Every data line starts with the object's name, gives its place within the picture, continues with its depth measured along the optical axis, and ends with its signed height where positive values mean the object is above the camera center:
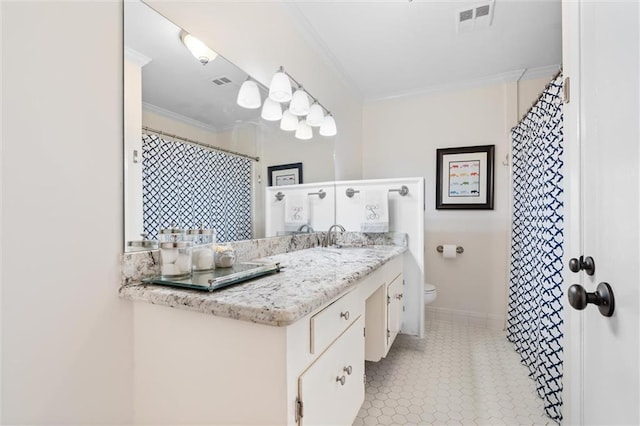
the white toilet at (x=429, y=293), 2.53 -0.68
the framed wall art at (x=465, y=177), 2.81 +0.34
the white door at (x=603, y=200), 0.65 +0.03
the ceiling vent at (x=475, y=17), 1.92 +1.31
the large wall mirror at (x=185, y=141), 1.02 +0.31
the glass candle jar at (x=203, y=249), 1.11 -0.13
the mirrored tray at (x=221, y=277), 0.90 -0.21
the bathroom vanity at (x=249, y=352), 0.75 -0.39
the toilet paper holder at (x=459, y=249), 2.91 -0.35
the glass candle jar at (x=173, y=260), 0.99 -0.15
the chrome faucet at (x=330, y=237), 2.34 -0.18
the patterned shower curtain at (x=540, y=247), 1.54 -0.21
